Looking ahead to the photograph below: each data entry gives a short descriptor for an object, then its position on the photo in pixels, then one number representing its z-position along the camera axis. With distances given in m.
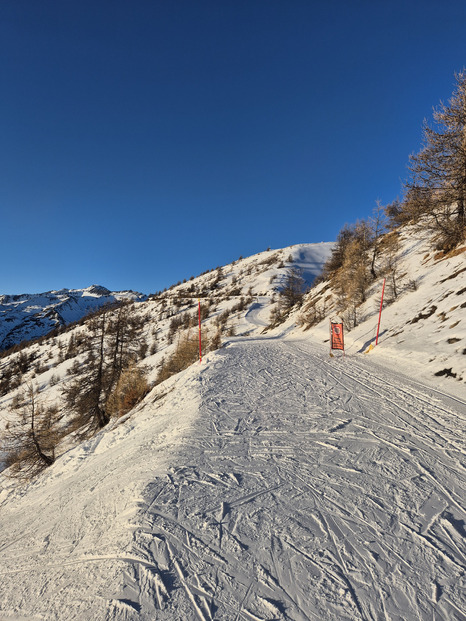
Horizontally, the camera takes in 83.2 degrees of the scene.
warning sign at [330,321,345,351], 11.13
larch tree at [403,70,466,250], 11.08
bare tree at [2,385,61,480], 10.98
